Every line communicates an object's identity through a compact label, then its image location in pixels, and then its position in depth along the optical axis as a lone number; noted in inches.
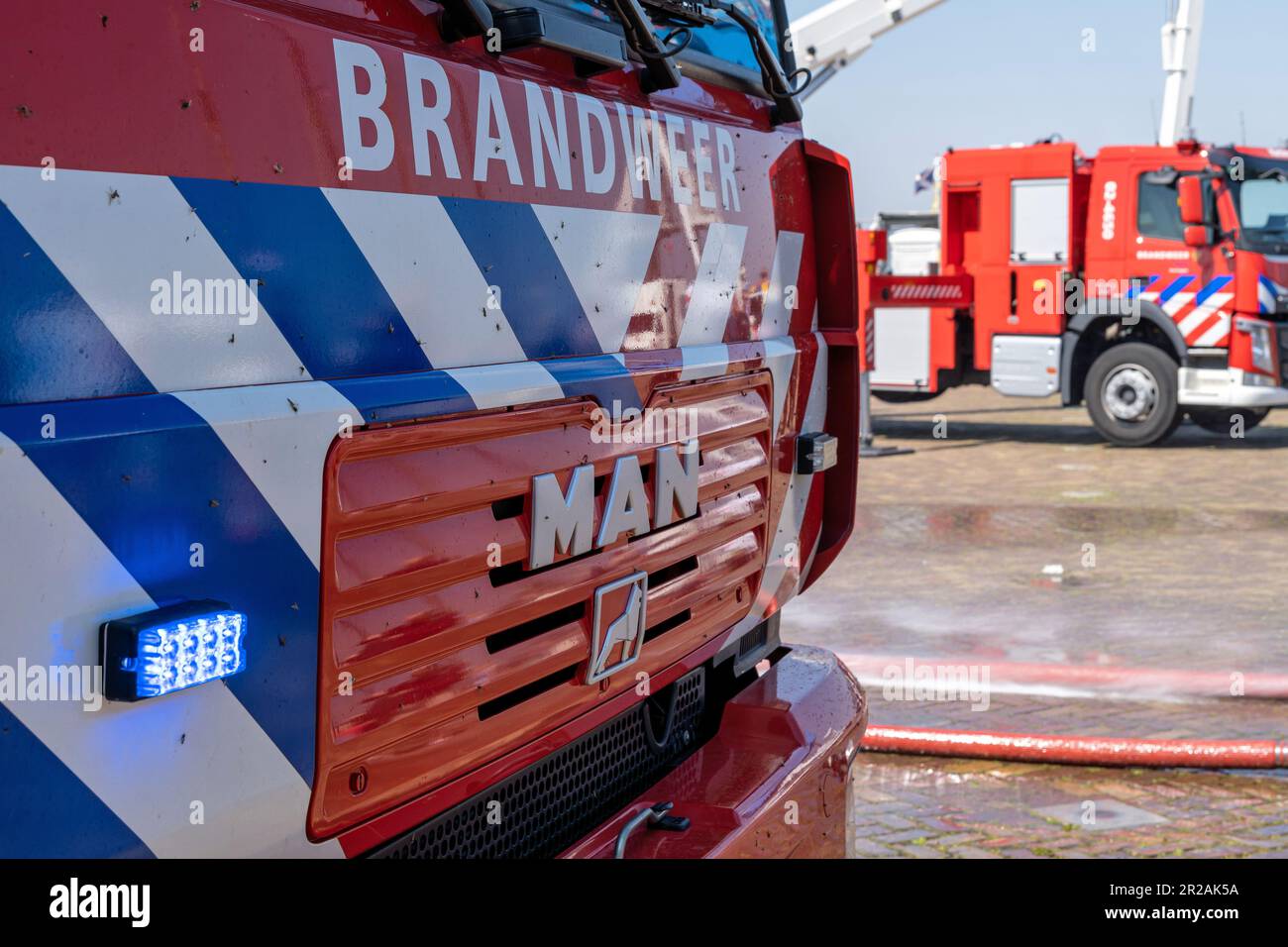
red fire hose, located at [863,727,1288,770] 191.9
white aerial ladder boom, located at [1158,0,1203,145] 724.0
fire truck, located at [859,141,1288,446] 543.5
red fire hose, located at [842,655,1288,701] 227.0
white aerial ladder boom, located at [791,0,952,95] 703.7
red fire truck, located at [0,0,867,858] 58.2
